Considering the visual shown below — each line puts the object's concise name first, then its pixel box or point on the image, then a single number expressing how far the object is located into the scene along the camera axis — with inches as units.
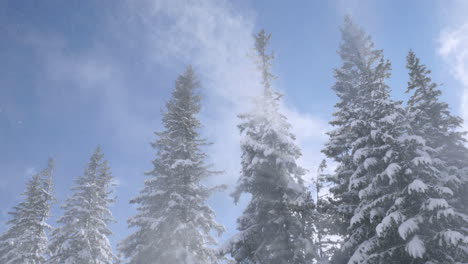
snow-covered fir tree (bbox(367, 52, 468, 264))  406.0
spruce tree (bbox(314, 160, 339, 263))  596.4
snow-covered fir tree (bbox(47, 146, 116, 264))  826.8
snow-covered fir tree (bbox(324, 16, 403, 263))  483.5
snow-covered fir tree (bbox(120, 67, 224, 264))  668.1
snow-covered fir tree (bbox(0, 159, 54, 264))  1015.0
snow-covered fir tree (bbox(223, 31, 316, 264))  552.7
